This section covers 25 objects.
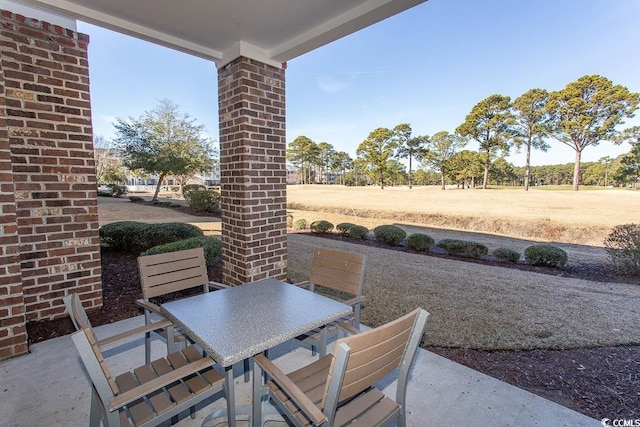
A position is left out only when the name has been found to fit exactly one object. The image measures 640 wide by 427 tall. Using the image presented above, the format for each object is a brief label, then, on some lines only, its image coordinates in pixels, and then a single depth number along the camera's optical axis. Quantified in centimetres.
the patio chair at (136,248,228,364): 218
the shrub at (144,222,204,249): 534
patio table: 136
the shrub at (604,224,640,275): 512
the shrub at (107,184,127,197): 2200
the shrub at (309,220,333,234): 982
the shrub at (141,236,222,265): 407
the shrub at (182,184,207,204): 1570
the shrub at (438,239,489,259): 688
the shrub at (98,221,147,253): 535
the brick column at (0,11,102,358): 272
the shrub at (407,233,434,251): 752
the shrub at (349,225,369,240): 905
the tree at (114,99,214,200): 1631
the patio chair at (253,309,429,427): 102
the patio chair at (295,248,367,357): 211
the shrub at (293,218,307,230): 1110
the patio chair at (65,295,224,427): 110
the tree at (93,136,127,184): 1842
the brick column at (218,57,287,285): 319
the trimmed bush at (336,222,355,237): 955
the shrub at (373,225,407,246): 816
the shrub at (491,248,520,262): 660
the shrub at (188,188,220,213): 1513
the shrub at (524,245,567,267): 596
